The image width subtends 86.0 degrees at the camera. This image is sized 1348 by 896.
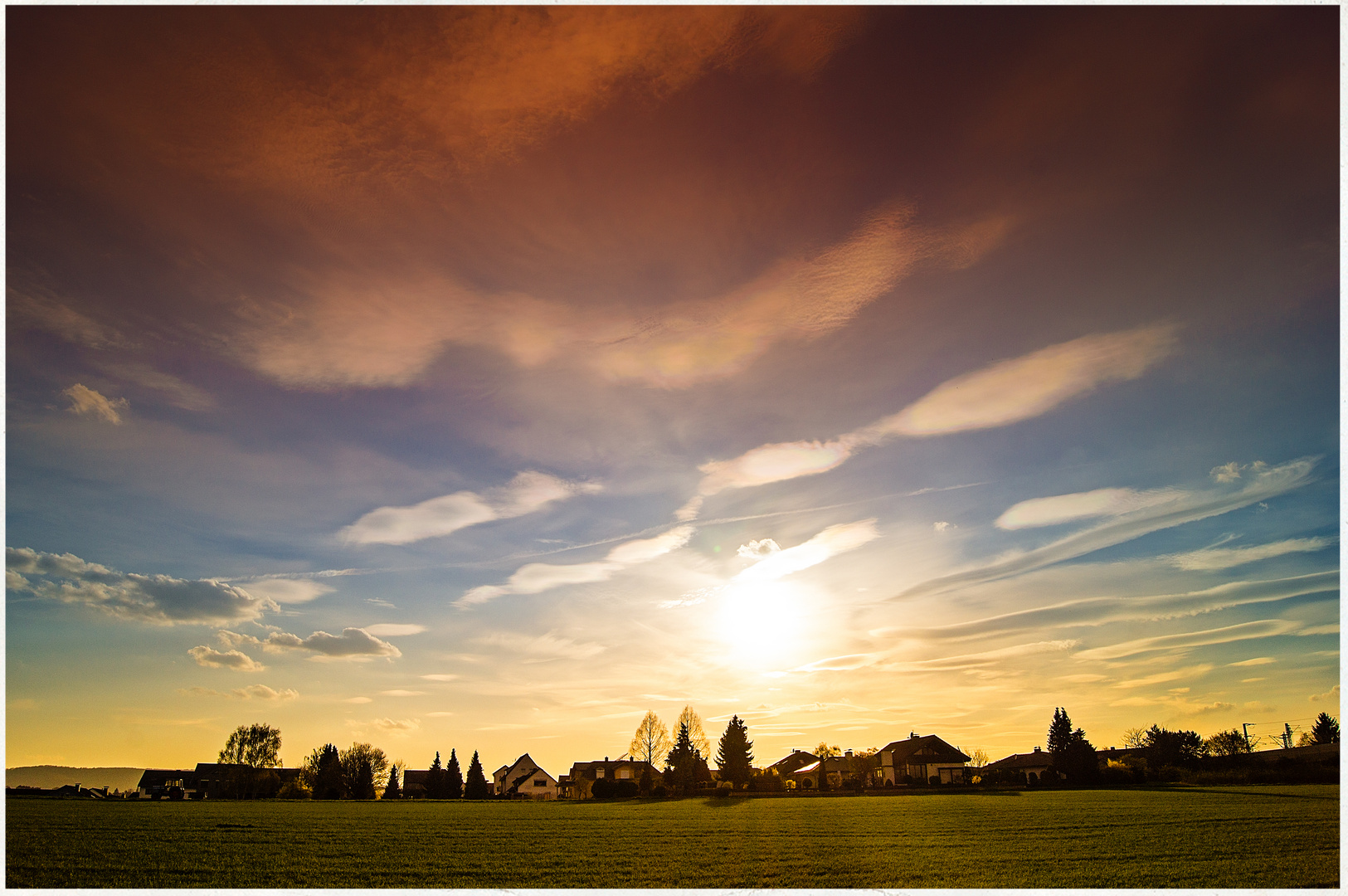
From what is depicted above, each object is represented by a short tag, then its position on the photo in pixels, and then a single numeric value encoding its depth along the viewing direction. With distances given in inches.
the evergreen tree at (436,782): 3644.2
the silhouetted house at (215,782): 3489.2
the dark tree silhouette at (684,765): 2974.9
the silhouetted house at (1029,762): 4097.0
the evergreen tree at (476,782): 3873.0
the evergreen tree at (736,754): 3294.8
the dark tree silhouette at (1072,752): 2677.2
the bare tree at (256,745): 4030.5
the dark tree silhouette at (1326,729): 3144.7
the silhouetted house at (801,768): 3779.5
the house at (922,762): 3937.0
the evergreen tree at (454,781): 3622.0
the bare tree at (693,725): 3432.6
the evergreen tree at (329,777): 3189.0
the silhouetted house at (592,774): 3874.0
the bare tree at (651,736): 3535.9
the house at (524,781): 4160.9
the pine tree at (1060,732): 3799.2
